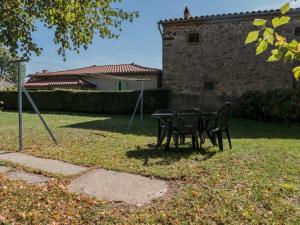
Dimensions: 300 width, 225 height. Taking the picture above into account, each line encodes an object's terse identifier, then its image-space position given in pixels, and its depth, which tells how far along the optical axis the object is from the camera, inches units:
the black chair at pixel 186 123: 277.4
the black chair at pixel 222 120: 283.0
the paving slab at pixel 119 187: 171.0
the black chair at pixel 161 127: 297.4
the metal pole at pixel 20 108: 295.9
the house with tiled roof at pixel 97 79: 873.8
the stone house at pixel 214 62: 604.4
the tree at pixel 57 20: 161.3
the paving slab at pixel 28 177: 198.7
